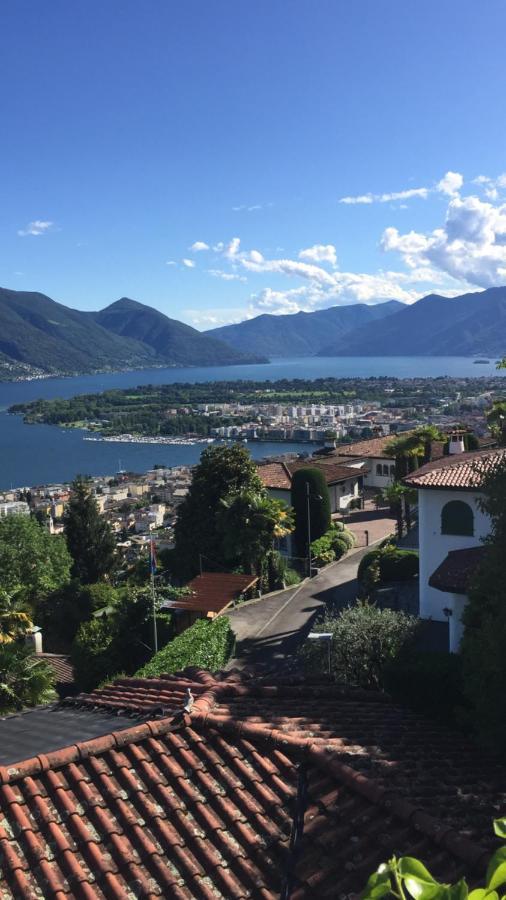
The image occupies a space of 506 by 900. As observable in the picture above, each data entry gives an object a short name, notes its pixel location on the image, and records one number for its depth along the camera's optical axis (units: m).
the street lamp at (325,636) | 10.15
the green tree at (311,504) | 25.34
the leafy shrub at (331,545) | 23.42
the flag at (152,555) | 15.93
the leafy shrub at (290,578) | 20.97
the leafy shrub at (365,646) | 11.11
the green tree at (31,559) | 26.97
